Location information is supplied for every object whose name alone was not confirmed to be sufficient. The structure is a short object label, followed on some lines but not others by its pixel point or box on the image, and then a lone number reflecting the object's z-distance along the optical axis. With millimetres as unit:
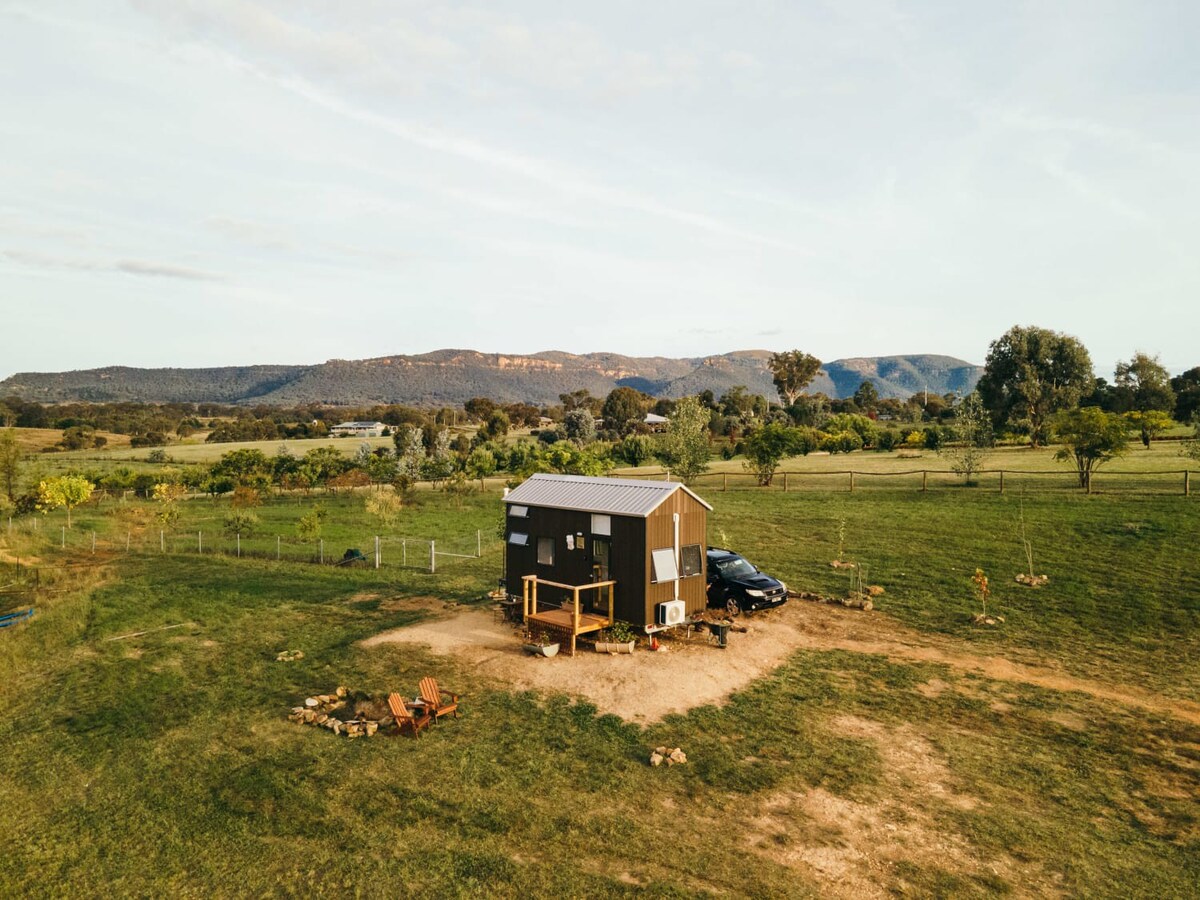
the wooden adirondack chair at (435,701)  13562
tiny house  17875
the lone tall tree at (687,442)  43625
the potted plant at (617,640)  17406
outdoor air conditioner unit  18047
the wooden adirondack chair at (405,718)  13000
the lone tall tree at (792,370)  118062
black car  20625
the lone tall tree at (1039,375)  66438
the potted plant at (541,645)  17297
